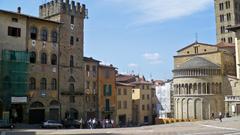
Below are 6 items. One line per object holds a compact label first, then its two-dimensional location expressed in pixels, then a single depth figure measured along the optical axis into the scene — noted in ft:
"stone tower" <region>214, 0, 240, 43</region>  323.16
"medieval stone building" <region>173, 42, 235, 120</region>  212.84
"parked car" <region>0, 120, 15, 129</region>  132.46
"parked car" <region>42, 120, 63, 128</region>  144.15
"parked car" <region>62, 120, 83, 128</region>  159.84
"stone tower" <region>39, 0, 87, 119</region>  172.24
